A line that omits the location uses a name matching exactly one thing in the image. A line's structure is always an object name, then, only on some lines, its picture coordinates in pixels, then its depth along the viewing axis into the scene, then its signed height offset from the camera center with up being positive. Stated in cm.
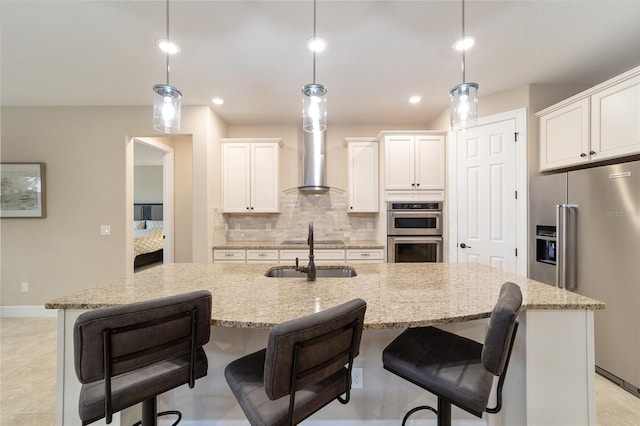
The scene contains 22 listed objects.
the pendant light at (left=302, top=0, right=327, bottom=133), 164 +65
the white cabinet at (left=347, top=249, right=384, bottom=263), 354 -54
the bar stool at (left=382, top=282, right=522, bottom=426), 92 -63
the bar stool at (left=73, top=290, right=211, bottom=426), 86 -46
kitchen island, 121 -53
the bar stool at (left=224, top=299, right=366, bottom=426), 81 -50
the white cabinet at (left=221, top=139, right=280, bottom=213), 383 +55
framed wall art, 338 +26
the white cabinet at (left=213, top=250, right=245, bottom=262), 352 -55
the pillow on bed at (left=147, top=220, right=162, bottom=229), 721 -28
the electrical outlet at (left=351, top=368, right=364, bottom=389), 155 -94
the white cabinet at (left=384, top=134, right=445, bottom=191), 354 +66
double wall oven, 351 -24
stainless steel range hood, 395 +74
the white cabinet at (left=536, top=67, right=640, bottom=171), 200 +73
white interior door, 288 +20
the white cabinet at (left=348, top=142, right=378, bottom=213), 386 +56
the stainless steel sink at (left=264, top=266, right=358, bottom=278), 208 -45
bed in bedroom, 568 -47
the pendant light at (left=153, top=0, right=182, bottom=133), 166 +65
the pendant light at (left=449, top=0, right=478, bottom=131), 166 +66
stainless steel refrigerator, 195 -30
